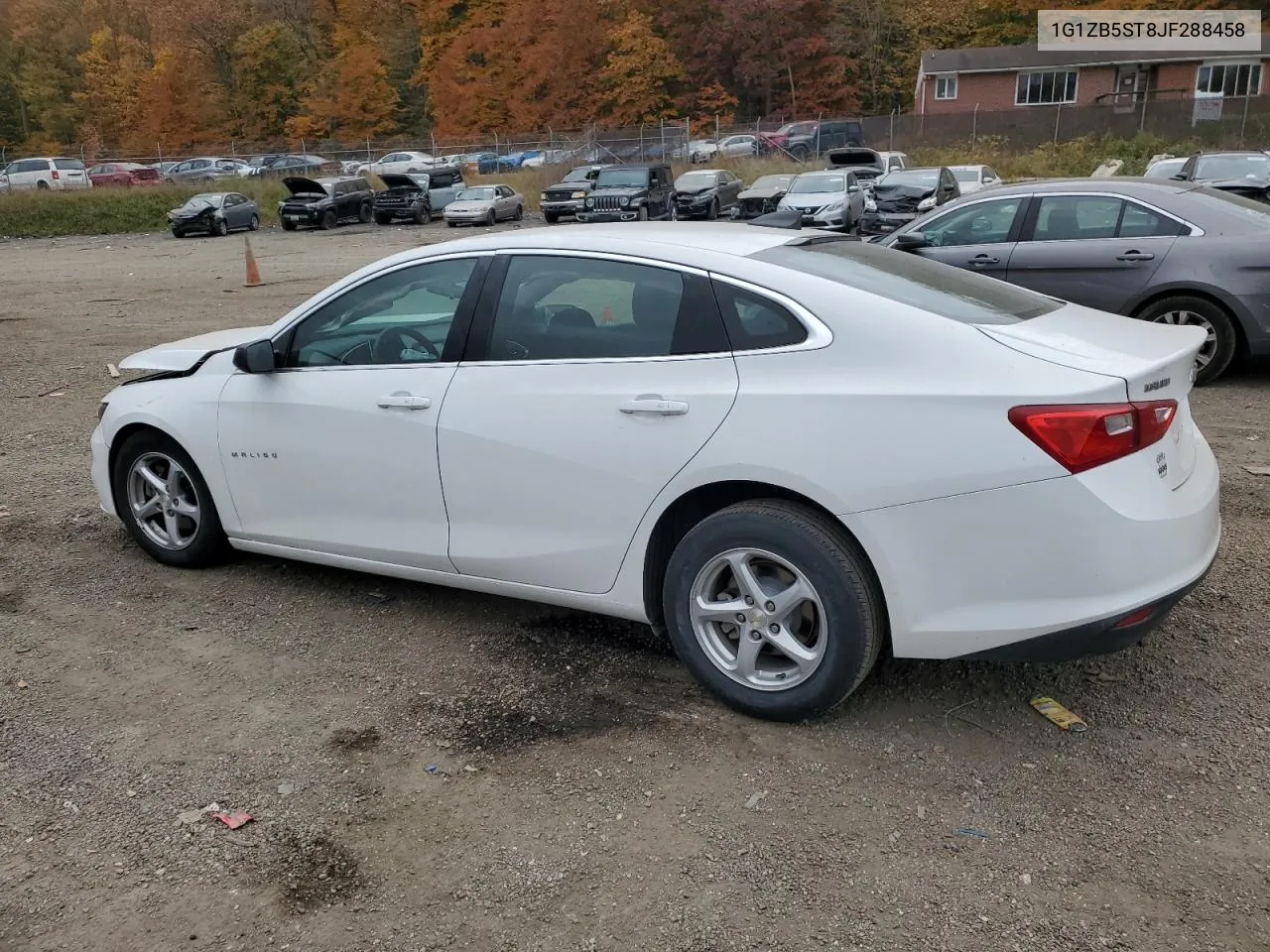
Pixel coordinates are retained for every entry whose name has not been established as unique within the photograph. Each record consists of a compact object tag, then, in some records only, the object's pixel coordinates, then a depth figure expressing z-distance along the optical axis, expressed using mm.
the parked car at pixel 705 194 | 29453
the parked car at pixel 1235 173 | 19375
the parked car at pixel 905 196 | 21812
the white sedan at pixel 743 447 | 3125
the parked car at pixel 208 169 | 47344
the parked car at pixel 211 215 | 33750
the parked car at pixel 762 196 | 27906
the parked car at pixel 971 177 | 25375
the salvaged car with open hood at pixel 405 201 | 35438
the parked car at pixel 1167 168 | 23312
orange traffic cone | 18625
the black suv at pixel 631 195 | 29250
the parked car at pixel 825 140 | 45969
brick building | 52062
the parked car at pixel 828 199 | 23031
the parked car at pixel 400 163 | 48125
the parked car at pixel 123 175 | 44469
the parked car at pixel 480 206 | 33781
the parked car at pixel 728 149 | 47500
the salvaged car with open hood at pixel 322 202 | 34562
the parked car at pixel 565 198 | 32438
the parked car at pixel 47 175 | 41875
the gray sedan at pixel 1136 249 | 7723
